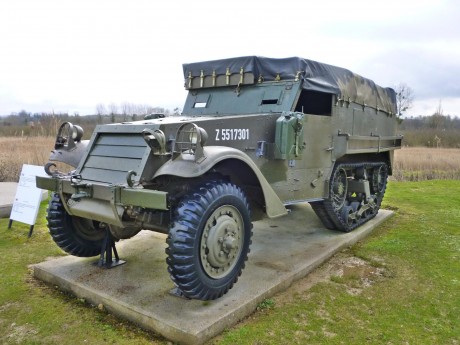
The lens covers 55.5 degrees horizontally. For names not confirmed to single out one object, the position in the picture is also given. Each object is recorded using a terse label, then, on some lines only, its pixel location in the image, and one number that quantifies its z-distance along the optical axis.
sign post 5.51
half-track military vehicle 3.26
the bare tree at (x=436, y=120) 28.09
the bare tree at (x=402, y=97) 26.10
